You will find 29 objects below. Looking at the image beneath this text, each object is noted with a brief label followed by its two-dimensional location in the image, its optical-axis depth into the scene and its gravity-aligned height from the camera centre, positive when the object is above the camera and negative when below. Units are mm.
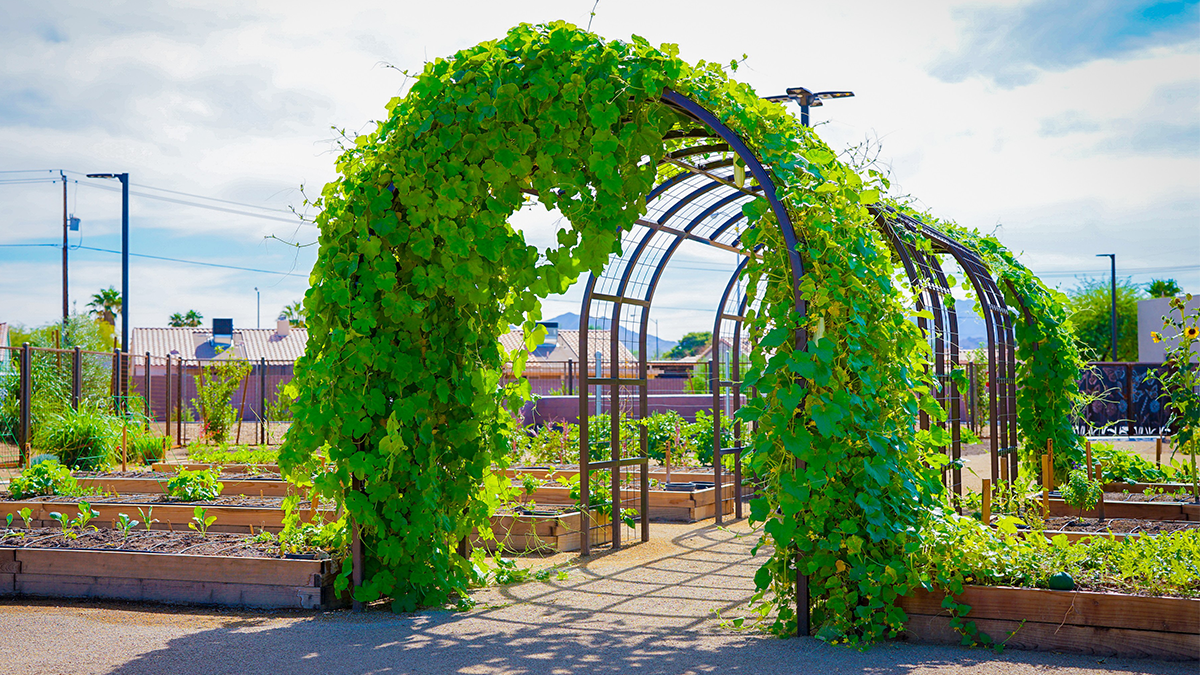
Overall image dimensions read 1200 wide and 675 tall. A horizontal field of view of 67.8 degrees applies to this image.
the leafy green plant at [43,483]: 7914 -993
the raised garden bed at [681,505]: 8836 -1349
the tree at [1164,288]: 34181 +3123
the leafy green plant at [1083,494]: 6855 -962
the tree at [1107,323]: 38531 +2014
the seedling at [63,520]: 5887 -992
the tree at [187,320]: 57844 +3378
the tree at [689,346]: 85981 +2494
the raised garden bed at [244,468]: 10391 -1151
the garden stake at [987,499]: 5148 -762
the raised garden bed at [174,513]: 7182 -1154
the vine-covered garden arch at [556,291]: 4230 +336
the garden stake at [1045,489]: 6727 -921
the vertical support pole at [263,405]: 16433 -652
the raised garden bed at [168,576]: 5090 -1203
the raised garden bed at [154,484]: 8766 -1130
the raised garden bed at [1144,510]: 7047 -1134
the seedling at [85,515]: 6055 -980
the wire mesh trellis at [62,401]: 12219 -444
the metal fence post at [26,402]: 12094 -403
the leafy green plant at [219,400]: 16469 -525
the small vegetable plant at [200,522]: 6109 -1052
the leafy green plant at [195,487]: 7746 -1002
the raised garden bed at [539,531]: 7055 -1285
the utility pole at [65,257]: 29366 +3961
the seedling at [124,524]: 5855 -1008
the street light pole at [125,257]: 22719 +2985
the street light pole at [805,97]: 11586 +3575
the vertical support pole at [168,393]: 15969 -390
